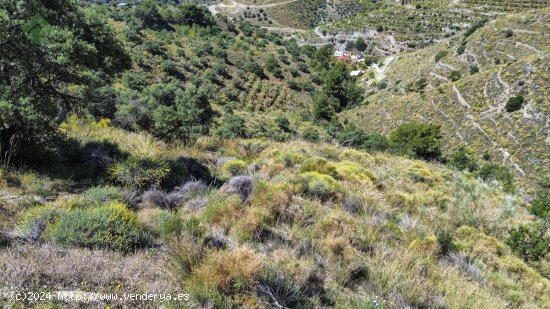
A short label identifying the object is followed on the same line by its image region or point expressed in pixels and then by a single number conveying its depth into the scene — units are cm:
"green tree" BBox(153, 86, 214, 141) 1705
